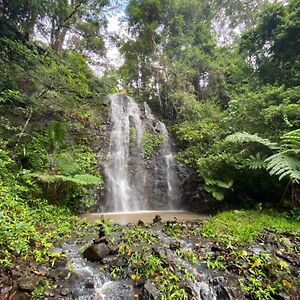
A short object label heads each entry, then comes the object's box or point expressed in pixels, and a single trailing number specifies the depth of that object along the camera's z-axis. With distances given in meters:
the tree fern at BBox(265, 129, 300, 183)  5.23
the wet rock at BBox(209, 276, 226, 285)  3.18
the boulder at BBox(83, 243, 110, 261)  3.65
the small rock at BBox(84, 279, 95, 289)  3.07
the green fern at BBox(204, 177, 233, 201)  6.88
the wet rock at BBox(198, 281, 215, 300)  3.00
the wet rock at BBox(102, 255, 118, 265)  3.57
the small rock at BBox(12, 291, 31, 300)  2.66
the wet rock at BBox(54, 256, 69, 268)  3.41
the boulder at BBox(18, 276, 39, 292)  2.79
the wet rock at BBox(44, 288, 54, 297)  2.82
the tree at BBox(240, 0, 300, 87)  9.51
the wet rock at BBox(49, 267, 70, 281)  3.14
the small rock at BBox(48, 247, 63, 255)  3.71
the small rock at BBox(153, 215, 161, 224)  5.65
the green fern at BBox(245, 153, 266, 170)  6.06
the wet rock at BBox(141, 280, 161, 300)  2.80
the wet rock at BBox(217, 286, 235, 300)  2.94
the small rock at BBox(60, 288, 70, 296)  2.88
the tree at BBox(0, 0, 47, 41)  7.46
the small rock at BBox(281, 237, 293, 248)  4.12
